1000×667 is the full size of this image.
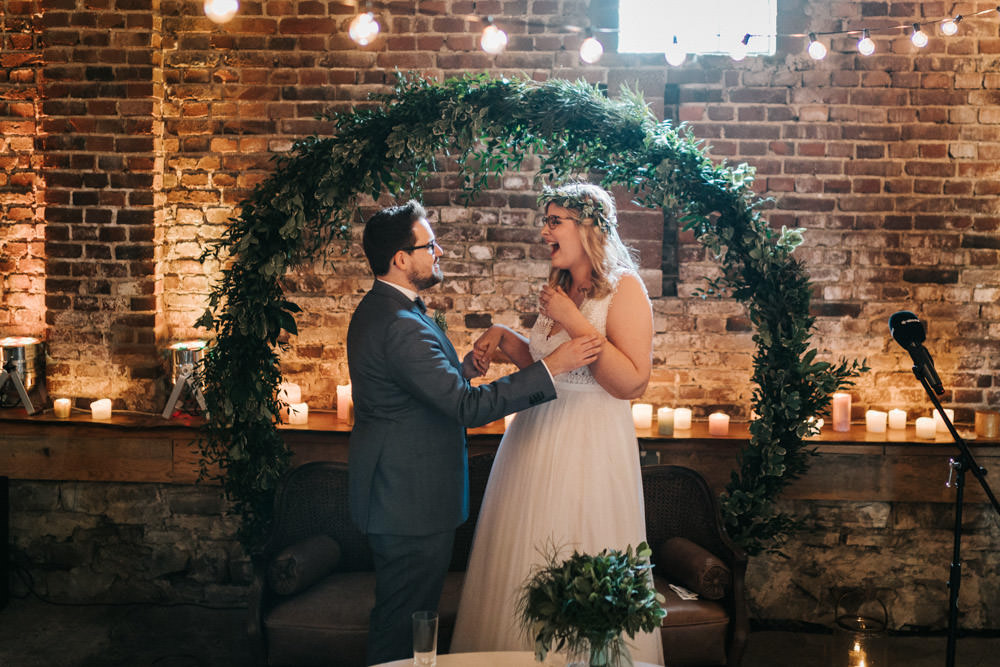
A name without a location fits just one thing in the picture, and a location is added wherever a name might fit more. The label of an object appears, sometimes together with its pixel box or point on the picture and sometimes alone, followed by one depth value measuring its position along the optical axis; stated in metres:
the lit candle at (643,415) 3.99
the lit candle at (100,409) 3.97
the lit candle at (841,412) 3.92
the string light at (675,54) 3.66
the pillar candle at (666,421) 3.86
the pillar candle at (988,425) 3.85
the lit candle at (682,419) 3.96
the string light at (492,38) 3.48
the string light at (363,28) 3.48
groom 2.66
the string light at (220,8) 3.20
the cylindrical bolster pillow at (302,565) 3.23
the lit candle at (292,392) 4.06
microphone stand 3.05
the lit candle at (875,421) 3.93
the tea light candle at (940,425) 3.96
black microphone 3.06
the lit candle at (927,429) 3.86
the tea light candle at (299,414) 3.96
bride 2.87
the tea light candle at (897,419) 3.94
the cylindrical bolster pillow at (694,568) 3.24
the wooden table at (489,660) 2.21
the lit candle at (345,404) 4.02
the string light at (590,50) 3.55
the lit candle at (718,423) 3.89
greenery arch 3.22
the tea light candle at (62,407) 3.99
